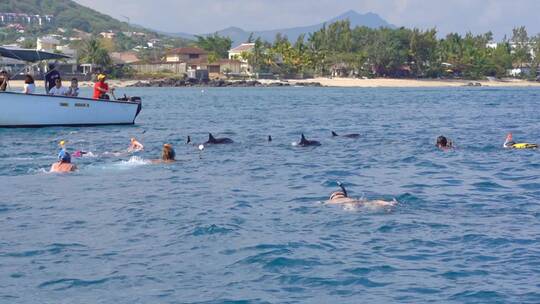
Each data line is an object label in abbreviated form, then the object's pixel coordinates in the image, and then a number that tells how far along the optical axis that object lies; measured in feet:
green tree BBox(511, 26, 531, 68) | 598.75
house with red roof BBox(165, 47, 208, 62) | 555.28
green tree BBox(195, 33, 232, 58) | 608.19
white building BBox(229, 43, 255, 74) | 540.93
